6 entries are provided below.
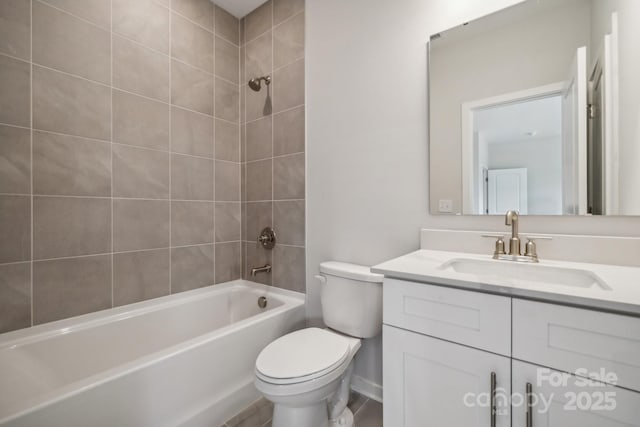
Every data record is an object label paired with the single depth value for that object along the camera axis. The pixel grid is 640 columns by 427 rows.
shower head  2.00
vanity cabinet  0.65
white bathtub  0.97
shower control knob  2.01
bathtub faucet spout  1.99
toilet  1.08
